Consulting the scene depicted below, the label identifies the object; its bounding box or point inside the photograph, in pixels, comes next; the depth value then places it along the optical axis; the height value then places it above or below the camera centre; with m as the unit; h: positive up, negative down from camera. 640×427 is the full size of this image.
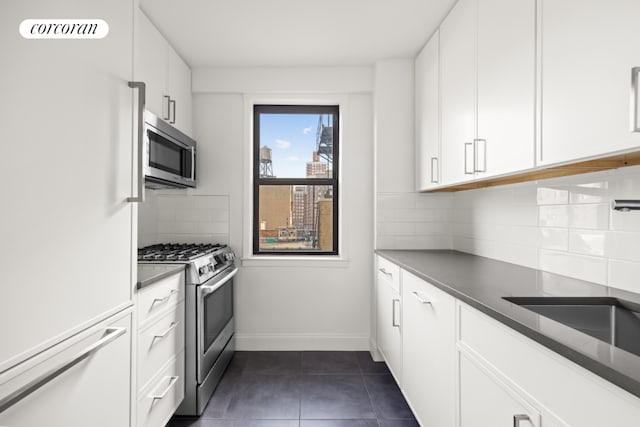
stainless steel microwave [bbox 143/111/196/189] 2.03 +0.39
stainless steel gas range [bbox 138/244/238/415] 2.10 -0.65
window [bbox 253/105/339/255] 3.23 +0.34
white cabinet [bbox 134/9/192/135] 2.13 +0.95
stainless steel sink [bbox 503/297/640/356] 1.18 -0.33
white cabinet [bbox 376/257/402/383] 2.16 -0.67
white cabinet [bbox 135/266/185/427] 1.58 -0.68
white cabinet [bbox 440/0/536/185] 1.39 +0.61
